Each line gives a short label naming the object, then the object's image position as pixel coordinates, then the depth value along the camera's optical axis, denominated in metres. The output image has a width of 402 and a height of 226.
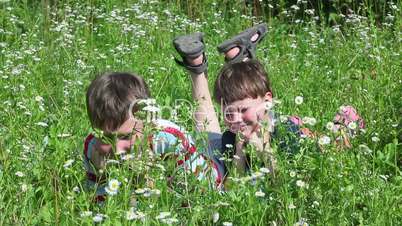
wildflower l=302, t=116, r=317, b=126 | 2.72
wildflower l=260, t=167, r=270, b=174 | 2.59
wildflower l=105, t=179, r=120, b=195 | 2.52
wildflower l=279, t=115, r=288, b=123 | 2.89
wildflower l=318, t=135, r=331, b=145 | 2.69
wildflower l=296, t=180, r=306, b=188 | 2.55
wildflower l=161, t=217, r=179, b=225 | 2.41
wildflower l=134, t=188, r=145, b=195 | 2.52
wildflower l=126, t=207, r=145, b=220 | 2.41
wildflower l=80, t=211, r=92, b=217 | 2.45
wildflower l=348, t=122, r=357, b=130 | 2.87
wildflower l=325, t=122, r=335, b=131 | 2.74
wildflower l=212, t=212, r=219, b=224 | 2.55
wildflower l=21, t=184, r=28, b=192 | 2.75
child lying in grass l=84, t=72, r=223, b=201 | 3.03
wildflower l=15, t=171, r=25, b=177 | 2.87
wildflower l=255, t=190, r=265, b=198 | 2.58
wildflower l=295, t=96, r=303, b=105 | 2.91
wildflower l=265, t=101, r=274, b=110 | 2.76
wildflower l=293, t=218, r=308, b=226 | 2.52
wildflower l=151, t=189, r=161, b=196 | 2.49
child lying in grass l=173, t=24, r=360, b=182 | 3.10
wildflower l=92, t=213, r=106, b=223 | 2.41
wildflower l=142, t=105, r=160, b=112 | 2.60
